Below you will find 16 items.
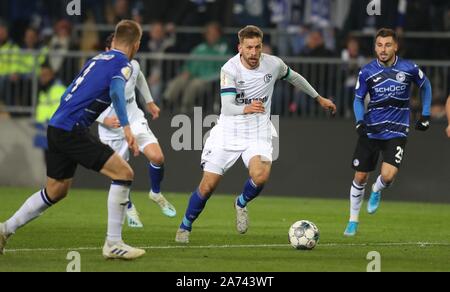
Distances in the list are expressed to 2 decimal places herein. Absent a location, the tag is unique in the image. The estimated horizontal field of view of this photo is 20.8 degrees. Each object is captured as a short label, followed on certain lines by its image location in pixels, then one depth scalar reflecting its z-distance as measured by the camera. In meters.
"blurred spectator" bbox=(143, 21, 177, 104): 21.69
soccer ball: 12.45
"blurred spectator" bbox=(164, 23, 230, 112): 21.52
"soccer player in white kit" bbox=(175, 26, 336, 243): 12.97
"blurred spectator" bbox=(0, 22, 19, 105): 22.31
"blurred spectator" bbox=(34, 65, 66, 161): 21.84
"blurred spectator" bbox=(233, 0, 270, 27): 23.17
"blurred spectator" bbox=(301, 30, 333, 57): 21.47
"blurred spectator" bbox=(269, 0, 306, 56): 22.92
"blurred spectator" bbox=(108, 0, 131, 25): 22.95
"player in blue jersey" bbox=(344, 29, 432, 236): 14.66
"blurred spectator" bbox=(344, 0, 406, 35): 22.06
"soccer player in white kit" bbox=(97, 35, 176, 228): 15.02
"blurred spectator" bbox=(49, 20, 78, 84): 22.12
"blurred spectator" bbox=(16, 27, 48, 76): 22.16
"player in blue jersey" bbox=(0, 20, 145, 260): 11.02
